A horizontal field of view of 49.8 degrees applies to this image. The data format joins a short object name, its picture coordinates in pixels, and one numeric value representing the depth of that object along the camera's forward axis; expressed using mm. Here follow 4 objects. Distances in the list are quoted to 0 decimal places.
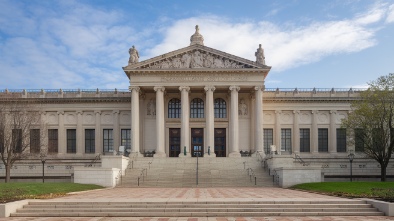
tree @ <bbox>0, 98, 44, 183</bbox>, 46719
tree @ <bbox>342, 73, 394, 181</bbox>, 46062
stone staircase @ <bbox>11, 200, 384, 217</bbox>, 21281
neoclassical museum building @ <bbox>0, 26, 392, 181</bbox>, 53281
